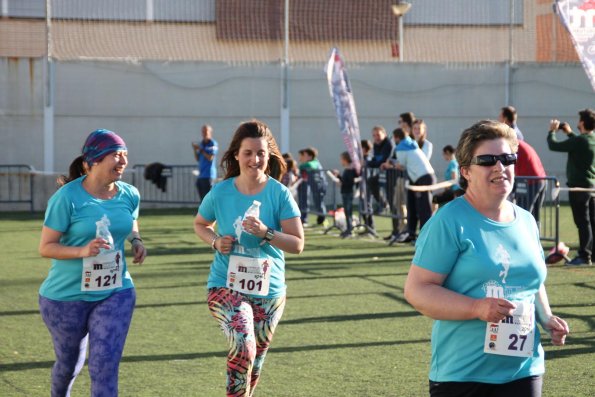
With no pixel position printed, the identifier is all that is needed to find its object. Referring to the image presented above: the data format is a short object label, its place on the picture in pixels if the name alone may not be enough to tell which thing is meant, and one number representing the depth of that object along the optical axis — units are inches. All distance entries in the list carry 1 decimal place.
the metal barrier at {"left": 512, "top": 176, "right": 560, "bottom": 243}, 556.1
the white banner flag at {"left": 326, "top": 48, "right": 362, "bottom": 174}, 716.0
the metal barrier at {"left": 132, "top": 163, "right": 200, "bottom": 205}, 1061.1
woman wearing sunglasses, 156.8
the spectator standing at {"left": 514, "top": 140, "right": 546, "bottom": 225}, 559.2
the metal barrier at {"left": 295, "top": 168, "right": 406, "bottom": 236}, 708.7
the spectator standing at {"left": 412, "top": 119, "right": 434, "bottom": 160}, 684.1
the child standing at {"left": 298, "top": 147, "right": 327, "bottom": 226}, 838.5
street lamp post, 1110.4
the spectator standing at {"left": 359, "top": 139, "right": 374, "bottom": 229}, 745.0
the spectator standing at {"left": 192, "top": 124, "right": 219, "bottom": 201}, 852.0
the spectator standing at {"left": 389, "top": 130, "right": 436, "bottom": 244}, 660.1
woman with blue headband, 228.5
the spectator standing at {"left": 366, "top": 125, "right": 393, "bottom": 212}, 733.9
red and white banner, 443.5
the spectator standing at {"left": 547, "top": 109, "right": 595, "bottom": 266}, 541.3
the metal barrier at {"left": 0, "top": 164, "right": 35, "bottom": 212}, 1029.2
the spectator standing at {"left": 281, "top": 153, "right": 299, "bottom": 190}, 836.0
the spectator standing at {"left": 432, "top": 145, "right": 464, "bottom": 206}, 716.8
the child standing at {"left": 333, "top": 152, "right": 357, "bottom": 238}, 742.5
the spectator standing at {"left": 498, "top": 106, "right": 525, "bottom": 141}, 543.8
